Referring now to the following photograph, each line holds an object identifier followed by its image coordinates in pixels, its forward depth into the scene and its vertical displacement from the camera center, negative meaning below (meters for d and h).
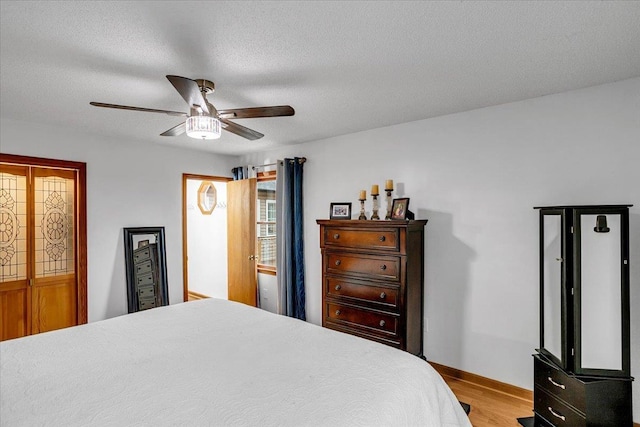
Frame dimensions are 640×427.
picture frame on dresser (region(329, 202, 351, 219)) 3.90 +0.03
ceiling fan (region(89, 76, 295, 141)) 1.92 +0.65
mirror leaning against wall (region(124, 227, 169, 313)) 4.10 -0.66
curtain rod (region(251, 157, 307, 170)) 4.40 +0.68
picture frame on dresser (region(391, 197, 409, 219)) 3.23 +0.04
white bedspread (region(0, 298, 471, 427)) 1.33 -0.77
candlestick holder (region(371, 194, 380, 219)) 3.40 +0.06
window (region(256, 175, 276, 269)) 5.09 -0.16
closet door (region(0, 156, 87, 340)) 3.41 -0.38
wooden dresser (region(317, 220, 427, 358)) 3.03 -0.64
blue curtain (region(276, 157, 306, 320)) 4.41 -0.44
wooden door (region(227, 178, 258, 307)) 4.82 -0.41
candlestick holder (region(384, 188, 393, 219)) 3.38 +0.12
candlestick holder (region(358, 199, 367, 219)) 3.49 +0.02
